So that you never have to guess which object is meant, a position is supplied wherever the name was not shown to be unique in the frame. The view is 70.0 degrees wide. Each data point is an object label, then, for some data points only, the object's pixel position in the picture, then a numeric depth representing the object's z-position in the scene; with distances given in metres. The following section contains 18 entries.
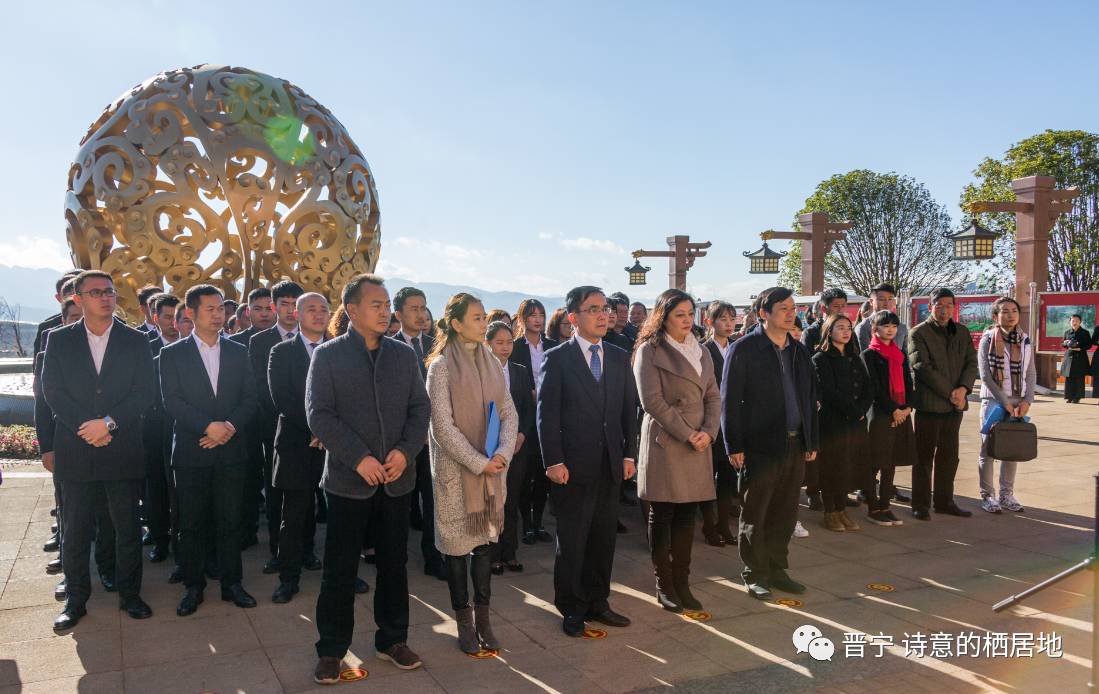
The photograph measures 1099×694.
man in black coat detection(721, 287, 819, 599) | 5.18
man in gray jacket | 3.83
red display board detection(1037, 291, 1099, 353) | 17.59
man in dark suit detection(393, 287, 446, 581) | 4.86
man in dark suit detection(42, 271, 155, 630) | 4.55
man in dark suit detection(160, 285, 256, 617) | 4.88
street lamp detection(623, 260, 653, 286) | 26.47
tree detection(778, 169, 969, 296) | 41.50
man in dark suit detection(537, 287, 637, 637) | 4.54
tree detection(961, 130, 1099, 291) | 35.38
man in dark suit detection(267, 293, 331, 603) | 5.13
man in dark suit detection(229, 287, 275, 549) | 6.15
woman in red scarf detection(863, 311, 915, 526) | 7.07
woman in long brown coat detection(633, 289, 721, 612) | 4.81
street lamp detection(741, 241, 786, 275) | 24.25
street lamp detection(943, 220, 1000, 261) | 16.97
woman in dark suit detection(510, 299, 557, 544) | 6.55
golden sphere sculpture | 7.52
